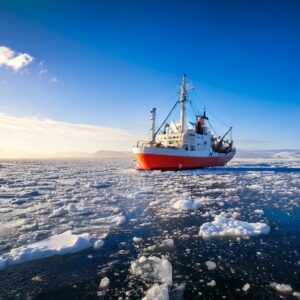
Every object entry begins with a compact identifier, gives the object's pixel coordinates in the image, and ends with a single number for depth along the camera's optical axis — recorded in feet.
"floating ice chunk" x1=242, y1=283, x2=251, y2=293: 14.47
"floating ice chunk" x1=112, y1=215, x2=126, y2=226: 28.53
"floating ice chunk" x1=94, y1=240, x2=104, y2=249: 21.25
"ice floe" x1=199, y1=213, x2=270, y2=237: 24.30
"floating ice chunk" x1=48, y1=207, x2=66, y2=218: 32.30
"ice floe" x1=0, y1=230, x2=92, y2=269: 18.57
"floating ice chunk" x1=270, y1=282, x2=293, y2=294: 14.29
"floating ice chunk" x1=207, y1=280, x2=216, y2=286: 15.15
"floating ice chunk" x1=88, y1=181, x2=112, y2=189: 61.00
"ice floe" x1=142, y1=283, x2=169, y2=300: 13.44
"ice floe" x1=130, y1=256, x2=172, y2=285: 15.88
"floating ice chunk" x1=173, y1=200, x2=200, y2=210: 35.95
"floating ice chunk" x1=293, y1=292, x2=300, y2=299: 13.81
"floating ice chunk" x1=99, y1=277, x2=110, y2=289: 14.92
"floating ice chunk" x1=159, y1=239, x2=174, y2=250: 21.11
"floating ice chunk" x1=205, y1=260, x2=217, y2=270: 17.29
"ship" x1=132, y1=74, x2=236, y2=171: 108.24
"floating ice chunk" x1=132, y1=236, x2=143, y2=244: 22.62
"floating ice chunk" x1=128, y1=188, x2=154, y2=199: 46.45
